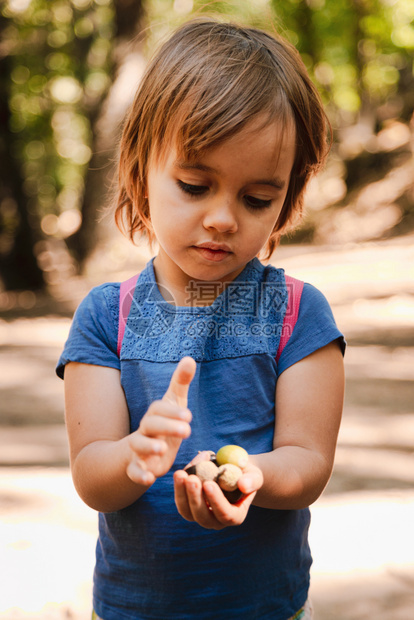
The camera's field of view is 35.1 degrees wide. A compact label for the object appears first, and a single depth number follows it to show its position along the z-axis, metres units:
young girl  1.41
